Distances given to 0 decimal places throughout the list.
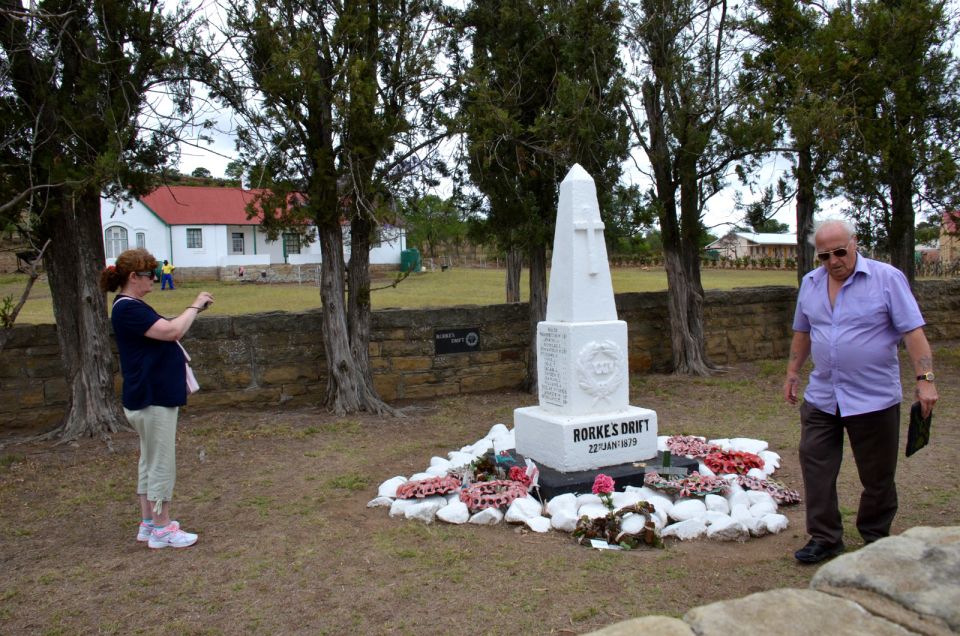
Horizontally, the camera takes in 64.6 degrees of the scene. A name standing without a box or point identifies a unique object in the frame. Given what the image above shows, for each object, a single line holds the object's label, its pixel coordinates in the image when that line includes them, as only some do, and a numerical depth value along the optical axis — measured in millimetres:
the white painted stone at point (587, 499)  4773
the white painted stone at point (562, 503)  4660
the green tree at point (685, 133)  9531
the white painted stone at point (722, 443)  6168
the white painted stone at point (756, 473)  5312
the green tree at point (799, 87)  8766
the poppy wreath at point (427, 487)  4965
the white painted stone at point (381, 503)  5004
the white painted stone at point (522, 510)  4594
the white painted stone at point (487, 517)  4633
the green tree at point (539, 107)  8156
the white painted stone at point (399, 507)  4812
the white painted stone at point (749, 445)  6070
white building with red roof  34094
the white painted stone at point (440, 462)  5820
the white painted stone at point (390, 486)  5145
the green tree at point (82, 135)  6500
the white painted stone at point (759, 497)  4730
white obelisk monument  5434
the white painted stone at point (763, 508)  4577
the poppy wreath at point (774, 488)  4875
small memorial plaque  9086
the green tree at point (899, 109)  10133
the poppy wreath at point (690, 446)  5812
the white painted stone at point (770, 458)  5676
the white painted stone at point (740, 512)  4438
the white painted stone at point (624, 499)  4730
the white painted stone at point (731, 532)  4258
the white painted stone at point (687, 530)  4305
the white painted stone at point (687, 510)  4530
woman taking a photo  4090
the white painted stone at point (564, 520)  4461
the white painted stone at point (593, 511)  4537
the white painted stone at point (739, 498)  4727
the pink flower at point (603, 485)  4840
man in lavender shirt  3486
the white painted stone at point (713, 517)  4370
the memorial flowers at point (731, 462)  5395
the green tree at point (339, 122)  7316
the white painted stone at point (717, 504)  4656
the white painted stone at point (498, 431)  6732
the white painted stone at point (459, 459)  5836
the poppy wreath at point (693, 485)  4859
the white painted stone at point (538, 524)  4488
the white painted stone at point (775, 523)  4352
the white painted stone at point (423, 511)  4723
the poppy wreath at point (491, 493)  4777
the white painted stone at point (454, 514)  4668
